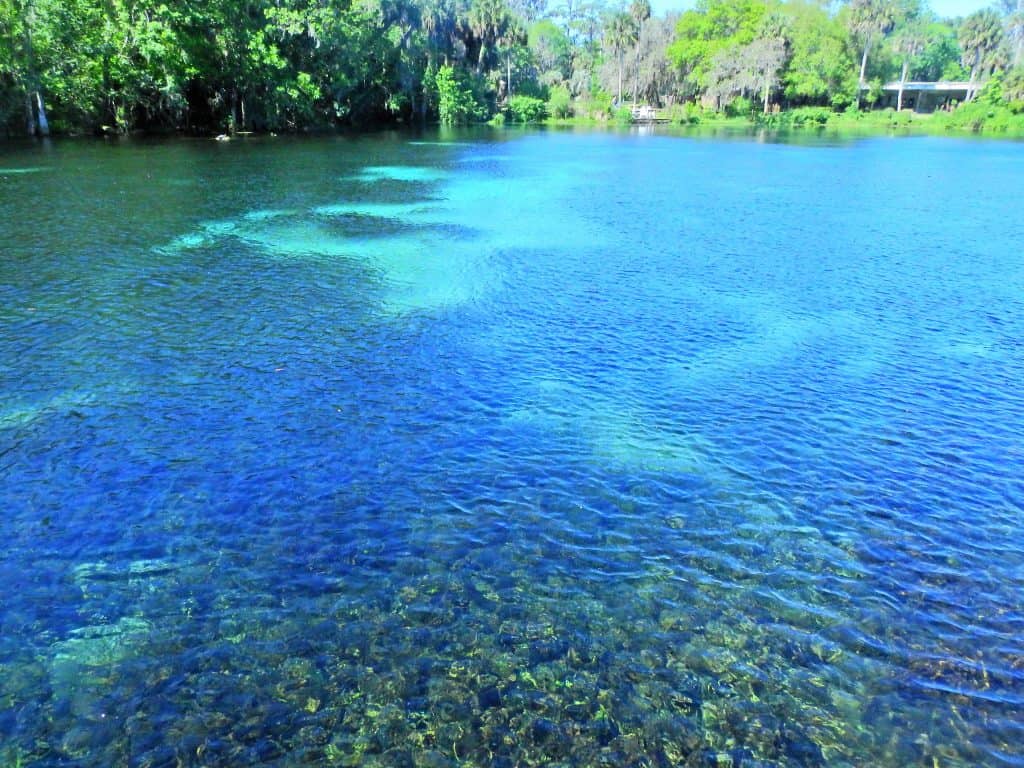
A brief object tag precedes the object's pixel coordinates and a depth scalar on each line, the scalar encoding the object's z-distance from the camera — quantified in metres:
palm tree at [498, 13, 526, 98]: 106.50
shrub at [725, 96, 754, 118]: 117.25
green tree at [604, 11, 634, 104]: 129.38
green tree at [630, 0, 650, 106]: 128.62
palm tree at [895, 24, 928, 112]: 118.49
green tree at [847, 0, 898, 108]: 111.88
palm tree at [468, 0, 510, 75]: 102.38
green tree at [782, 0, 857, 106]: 112.81
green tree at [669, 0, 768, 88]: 124.38
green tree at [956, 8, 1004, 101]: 110.81
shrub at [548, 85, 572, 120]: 122.06
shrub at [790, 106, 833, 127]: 106.81
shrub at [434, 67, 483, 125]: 95.50
